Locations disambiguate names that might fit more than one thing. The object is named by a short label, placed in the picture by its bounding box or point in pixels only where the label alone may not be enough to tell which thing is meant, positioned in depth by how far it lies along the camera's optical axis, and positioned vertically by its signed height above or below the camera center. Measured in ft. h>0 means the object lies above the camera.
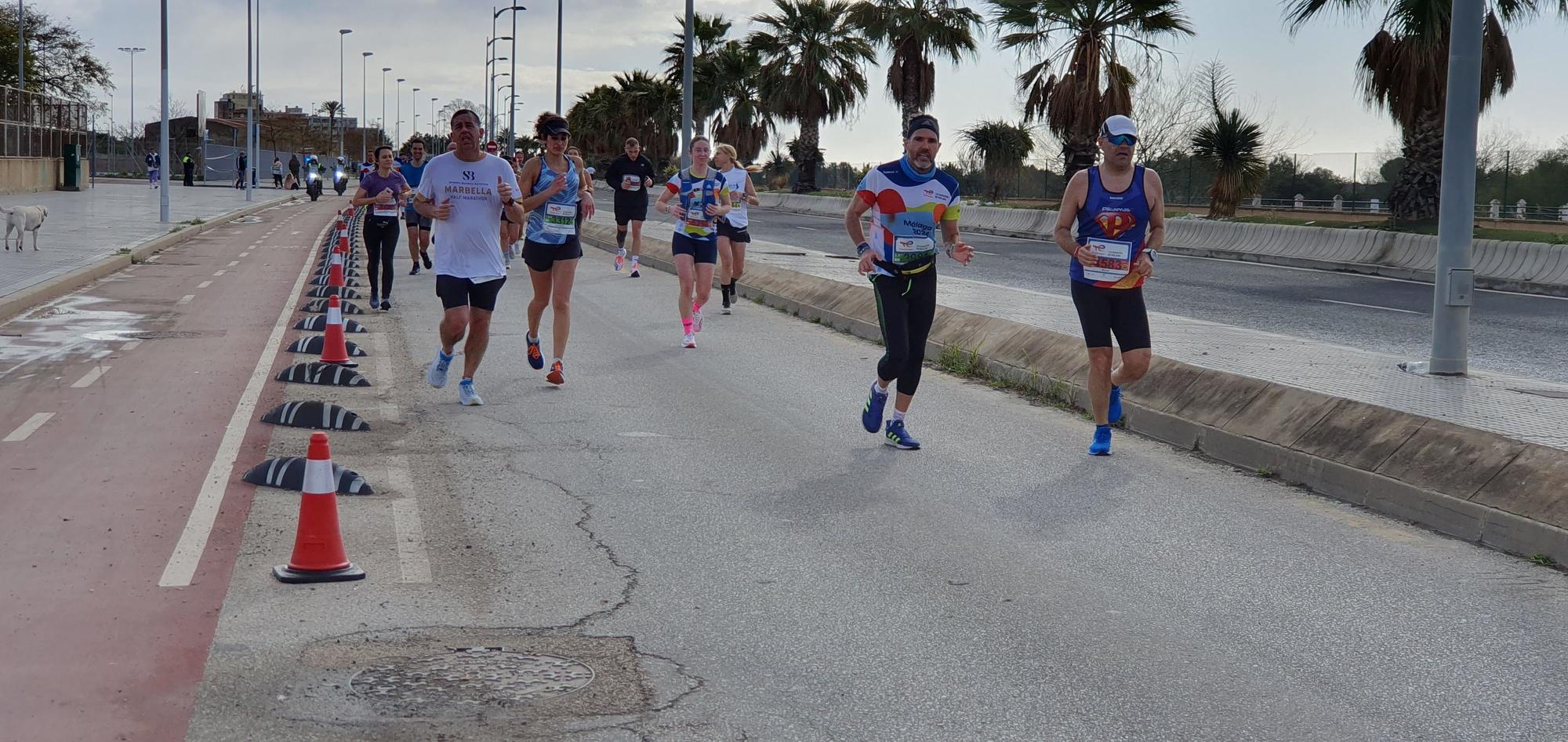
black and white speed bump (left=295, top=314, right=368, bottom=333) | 47.39 -3.57
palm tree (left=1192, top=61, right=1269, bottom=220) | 113.50 +6.11
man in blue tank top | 27.55 -0.11
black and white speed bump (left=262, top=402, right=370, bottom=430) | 29.96 -4.06
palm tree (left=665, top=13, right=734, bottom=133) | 221.87 +23.10
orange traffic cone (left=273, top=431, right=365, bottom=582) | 18.74 -4.08
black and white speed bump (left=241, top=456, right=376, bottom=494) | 24.02 -4.25
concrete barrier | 71.97 -0.61
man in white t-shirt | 32.78 -0.05
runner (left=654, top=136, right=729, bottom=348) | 47.03 -0.30
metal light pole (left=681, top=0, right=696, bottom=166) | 97.96 +7.54
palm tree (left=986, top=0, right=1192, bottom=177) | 120.26 +15.04
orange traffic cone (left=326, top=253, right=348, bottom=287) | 50.50 -2.00
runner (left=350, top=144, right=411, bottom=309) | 54.70 -0.08
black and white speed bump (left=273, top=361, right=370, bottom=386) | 36.01 -3.89
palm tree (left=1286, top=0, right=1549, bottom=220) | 84.74 +9.72
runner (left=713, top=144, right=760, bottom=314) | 50.88 -0.10
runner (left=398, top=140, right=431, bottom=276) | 64.85 -0.35
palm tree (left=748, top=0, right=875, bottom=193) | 190.49 +20.49
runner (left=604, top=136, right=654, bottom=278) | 73.92 +1.59
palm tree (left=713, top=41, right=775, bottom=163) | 215.72 +17.58
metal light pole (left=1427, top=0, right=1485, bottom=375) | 32.19 +1.53
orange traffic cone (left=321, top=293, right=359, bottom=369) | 38.14 -3.25
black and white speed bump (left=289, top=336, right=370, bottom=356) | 41.70 -3.73
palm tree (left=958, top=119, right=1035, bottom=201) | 182.09 +9.81
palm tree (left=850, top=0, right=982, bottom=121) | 166.20 +20.78
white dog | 76.79 -0.84
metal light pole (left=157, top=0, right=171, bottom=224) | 117.08 +5.82
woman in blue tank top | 36.17 -0.43
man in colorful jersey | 28.73 -0.37
